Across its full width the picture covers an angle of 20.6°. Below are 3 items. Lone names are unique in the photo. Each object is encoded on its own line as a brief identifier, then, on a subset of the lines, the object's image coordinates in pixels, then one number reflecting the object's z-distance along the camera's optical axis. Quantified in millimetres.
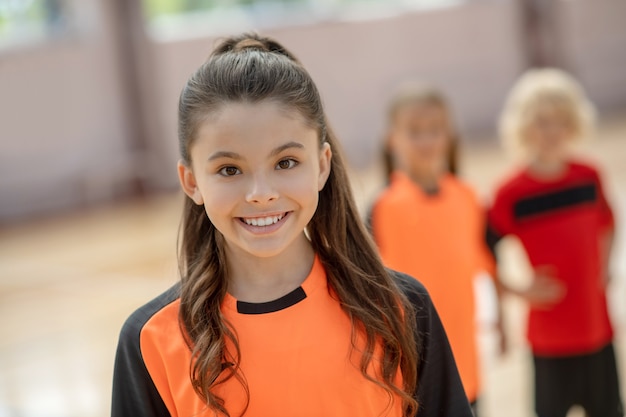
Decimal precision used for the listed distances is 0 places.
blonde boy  5328
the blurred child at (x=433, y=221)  5043
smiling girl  2662
